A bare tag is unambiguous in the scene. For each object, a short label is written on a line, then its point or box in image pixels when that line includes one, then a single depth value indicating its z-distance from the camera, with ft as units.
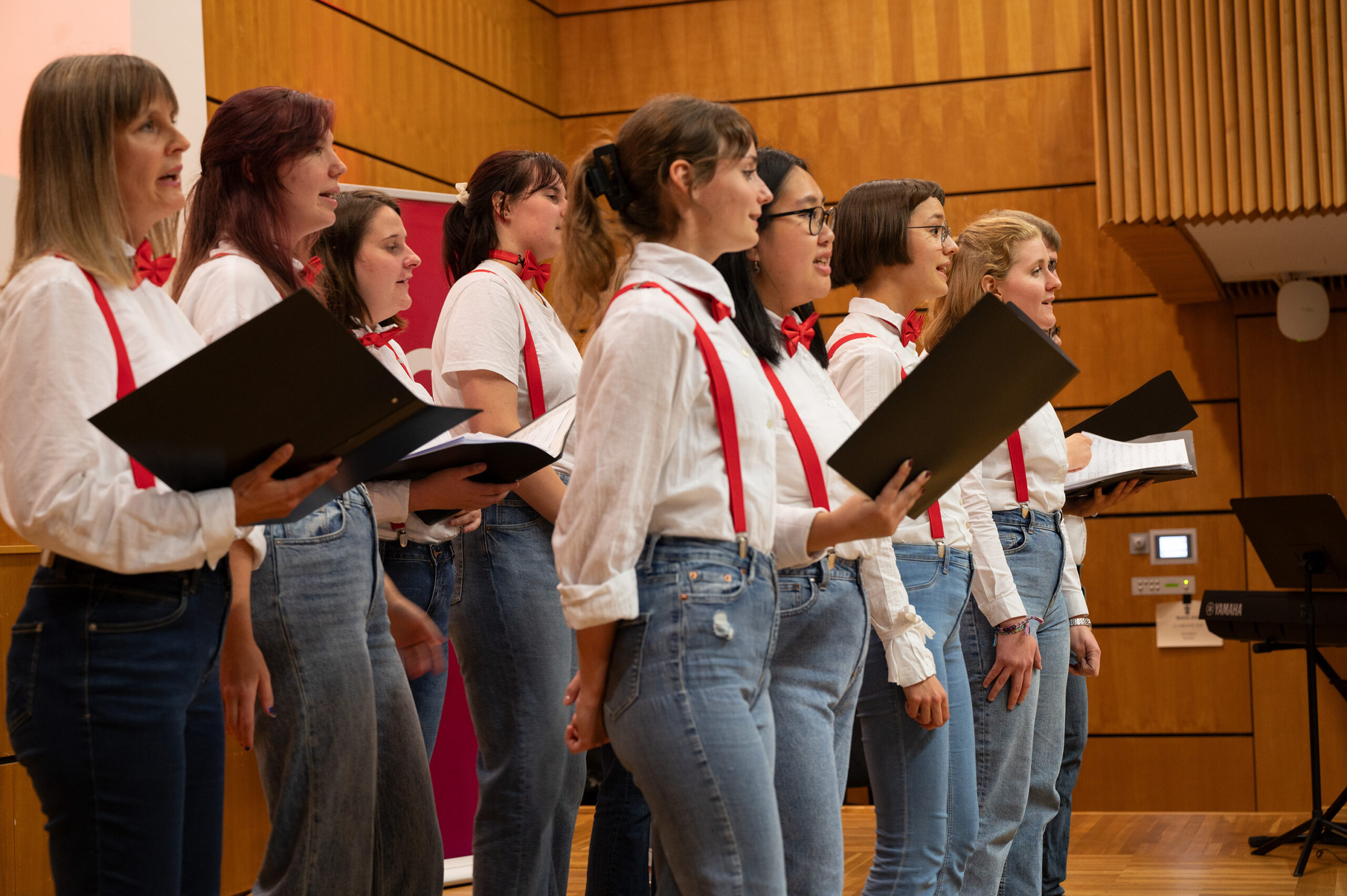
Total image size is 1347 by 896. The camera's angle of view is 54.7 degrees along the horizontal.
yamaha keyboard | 13.66
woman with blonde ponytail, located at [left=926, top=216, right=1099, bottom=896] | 7.91
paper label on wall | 17.11
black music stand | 13.29
